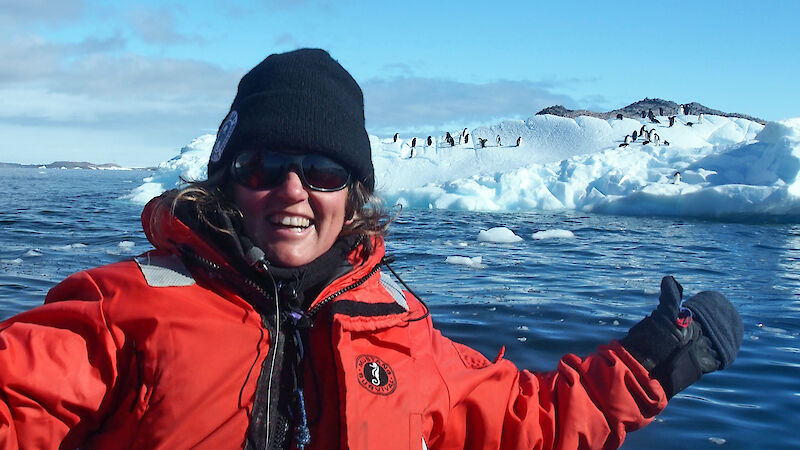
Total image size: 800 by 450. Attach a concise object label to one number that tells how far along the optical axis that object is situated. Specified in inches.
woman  56.7
